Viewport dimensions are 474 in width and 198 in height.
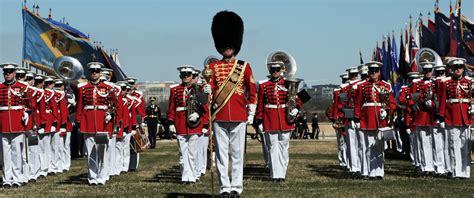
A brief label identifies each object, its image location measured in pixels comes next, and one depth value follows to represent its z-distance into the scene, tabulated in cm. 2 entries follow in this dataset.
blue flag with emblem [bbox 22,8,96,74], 3509
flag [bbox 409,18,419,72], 3197
